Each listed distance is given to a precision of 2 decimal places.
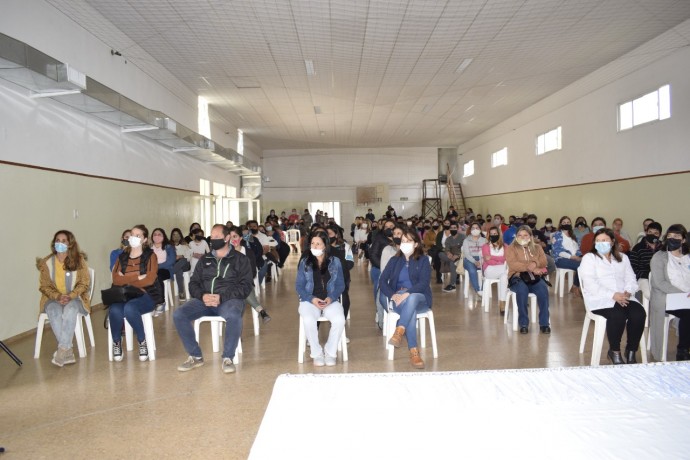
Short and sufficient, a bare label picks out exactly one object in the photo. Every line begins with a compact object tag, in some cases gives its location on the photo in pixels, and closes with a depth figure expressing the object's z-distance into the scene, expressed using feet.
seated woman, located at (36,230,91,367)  16.22
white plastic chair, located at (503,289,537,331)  19.60
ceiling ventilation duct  16.92
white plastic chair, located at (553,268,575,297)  26.84
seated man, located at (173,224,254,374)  15.31
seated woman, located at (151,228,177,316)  24.36
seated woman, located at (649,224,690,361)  15.10
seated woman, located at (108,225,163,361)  16.53
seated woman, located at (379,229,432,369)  15.83
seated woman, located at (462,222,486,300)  25.23
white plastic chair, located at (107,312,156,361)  16.47
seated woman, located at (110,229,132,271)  21.62
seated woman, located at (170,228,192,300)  27.58
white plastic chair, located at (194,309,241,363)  15.81
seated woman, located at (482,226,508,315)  22.71
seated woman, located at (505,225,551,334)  19.24
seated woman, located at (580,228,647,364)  14.78
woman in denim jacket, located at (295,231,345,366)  15.66
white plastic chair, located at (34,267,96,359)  16.94
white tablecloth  7.63
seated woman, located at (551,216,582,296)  25.80
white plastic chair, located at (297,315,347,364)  15.94
